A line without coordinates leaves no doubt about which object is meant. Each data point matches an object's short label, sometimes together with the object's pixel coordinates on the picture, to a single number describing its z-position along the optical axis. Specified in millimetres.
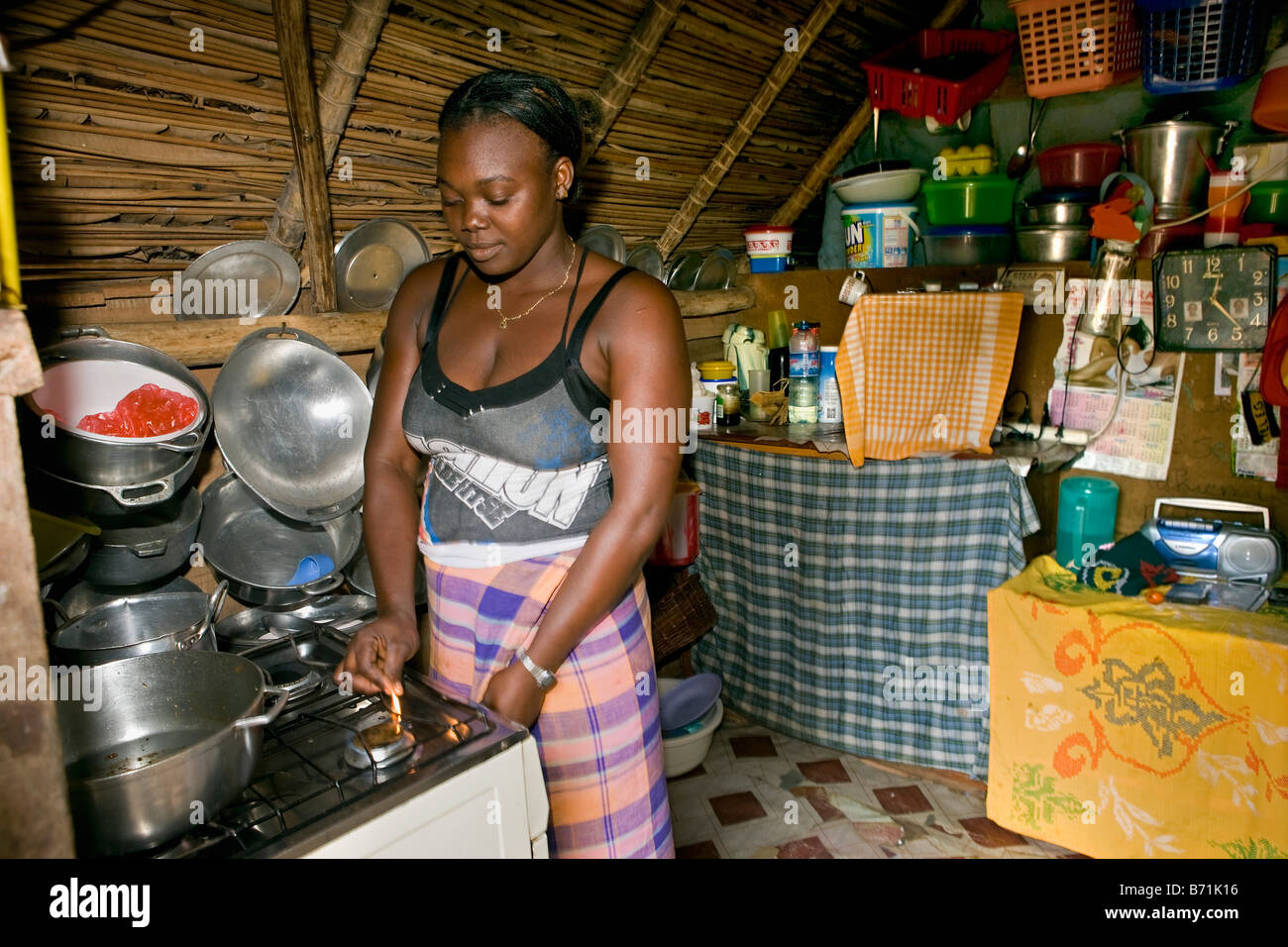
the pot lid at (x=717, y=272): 3883
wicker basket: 3168
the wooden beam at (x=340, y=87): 2068
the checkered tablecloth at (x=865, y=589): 2787
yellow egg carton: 3316
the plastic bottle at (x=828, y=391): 3332
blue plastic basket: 2574
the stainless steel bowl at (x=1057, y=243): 2871
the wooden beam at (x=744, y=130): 3111
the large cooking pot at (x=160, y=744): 846
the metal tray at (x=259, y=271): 2299
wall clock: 2439
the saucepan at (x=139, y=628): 1617
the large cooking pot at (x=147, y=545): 1987
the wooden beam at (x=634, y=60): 2648
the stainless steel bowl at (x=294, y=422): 2074
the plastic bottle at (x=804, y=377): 3264
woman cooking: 1316
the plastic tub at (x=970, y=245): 3205
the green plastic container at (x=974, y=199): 3240
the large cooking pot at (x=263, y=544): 2170
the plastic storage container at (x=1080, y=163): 2811
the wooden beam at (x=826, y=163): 3759
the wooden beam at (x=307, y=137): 1975
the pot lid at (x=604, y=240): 3256
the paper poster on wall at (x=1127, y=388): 2709
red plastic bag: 1754
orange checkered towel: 2771
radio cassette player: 2416
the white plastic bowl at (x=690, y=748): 2971
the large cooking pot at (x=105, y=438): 1691
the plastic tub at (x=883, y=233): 3385
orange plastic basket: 2793
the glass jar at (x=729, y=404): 3471
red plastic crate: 3189
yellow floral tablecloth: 2152
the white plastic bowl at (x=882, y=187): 3312
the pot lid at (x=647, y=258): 3576
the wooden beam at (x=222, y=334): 2064
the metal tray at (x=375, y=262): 2559
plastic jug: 2791
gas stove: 913
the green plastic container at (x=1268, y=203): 2430
